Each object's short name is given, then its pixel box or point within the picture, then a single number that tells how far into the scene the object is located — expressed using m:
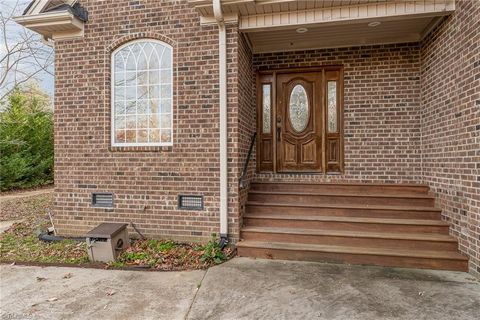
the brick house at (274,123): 4.12
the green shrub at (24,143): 10.44
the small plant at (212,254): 4.00
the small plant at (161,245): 4.38
